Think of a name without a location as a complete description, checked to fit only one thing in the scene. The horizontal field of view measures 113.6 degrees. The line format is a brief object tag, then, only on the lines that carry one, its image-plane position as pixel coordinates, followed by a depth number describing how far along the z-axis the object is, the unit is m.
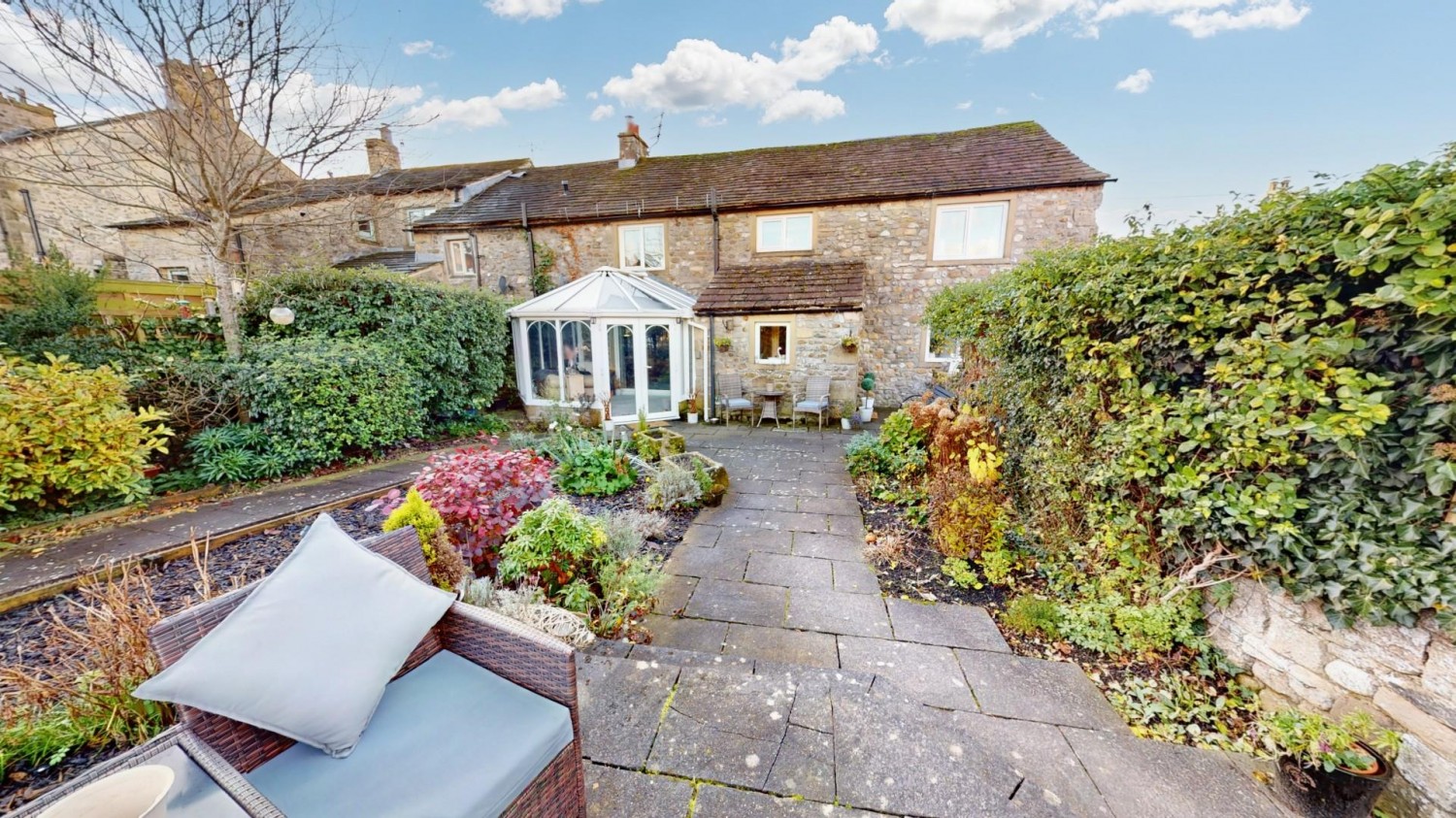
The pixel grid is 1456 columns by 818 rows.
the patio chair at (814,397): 8.69
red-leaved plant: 3.14
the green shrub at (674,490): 4.80
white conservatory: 9.01
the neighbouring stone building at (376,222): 13.17
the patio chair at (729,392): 9.37
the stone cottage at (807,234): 9.21
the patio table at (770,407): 8.95
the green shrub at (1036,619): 3.00
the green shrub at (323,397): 5.34
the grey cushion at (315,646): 1.32
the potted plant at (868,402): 9.26
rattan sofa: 1.22
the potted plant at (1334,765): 1.80
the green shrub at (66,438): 3.67
